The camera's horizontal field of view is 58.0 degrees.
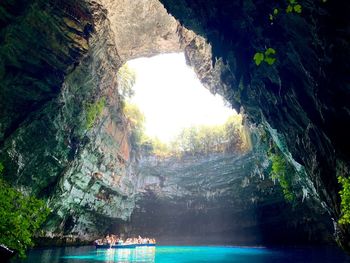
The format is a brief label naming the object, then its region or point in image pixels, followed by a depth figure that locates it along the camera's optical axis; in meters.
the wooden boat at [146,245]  32.12
